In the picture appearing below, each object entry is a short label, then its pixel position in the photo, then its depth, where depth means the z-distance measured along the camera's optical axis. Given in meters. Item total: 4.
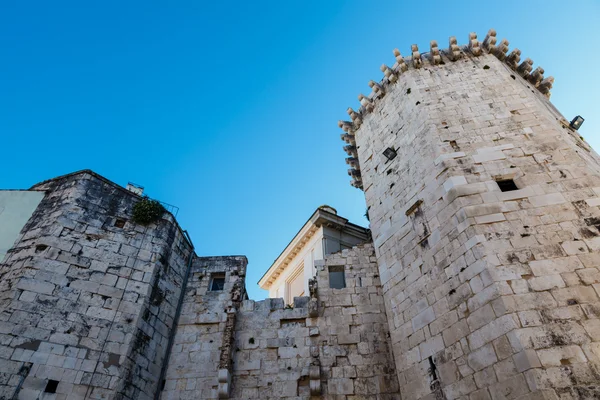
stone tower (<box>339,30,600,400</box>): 5.34
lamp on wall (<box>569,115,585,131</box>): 10.33
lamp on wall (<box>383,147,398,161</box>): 10.12
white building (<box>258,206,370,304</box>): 13.05
